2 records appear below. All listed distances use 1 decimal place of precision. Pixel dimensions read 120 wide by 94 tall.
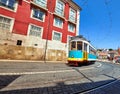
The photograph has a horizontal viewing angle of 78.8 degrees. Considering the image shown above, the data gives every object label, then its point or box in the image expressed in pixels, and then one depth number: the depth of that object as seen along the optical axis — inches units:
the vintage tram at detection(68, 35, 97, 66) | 352.9
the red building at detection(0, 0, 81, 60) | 421.4
